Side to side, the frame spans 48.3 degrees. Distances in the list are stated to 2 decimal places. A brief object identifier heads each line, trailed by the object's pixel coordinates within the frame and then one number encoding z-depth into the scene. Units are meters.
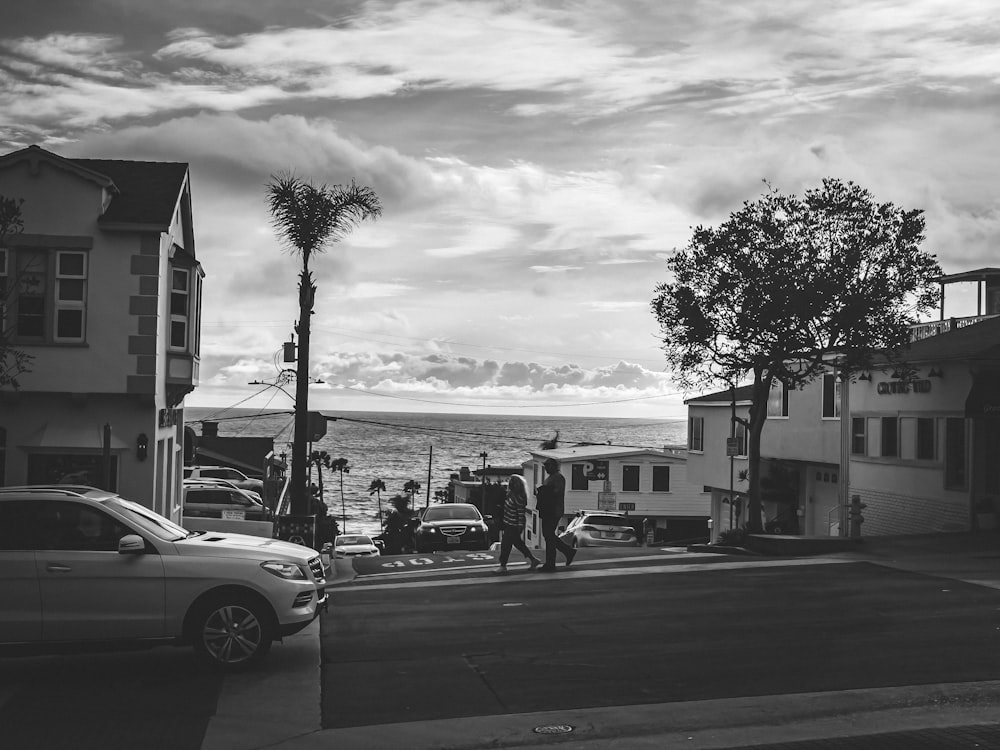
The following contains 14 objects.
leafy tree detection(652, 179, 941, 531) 27.23
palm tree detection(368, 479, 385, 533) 96.19
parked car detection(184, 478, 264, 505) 47.03
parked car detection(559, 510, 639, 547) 30.75
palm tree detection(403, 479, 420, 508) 95.98
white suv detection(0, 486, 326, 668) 9.75
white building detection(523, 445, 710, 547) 63.47
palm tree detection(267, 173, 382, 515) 23.64
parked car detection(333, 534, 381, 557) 43.47
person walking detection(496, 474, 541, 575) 17.36
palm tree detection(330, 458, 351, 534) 99.81
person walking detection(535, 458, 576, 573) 17.31
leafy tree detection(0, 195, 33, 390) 14.96
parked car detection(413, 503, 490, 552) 32.50
